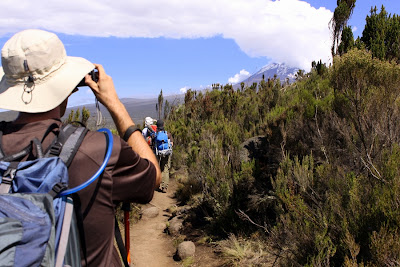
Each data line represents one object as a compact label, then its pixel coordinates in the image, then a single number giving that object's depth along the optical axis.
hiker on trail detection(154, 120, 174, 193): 8.48
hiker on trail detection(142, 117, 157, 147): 9.09
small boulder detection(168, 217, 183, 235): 6.30
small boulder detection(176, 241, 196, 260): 5.26
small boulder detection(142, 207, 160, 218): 7.28
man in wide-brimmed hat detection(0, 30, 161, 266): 1.14
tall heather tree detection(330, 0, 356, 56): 15.05
